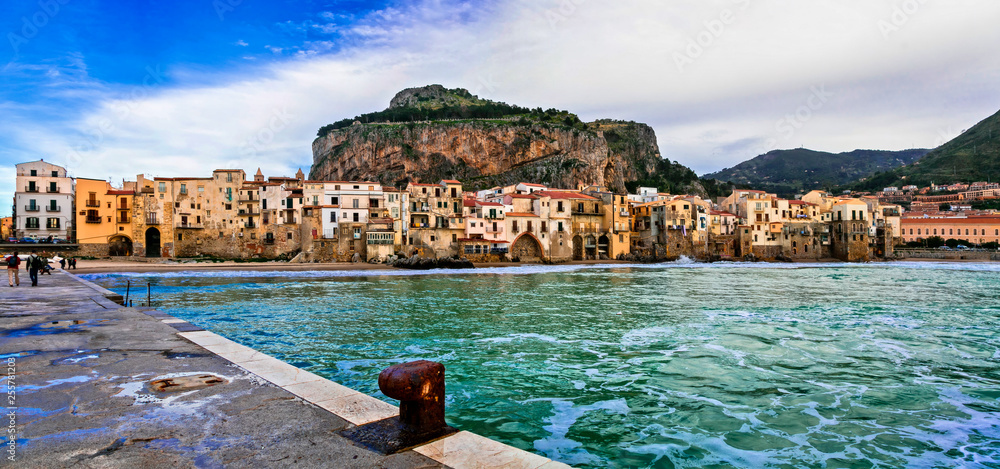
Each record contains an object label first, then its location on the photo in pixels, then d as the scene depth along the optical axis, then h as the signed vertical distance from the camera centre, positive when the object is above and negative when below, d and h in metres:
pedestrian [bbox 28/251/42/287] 19.27 -0.95
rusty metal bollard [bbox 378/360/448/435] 4.29 -1.30
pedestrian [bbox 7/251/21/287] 18.42 -0.86
